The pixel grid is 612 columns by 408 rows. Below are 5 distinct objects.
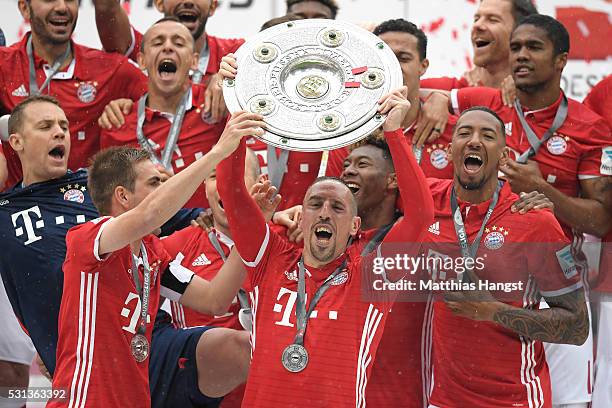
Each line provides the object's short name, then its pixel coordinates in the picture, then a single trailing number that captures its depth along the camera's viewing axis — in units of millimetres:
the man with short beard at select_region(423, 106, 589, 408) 11219
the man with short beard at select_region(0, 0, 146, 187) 13992
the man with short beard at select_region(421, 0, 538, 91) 14891
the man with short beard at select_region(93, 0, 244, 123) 15117
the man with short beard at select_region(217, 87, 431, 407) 10102
